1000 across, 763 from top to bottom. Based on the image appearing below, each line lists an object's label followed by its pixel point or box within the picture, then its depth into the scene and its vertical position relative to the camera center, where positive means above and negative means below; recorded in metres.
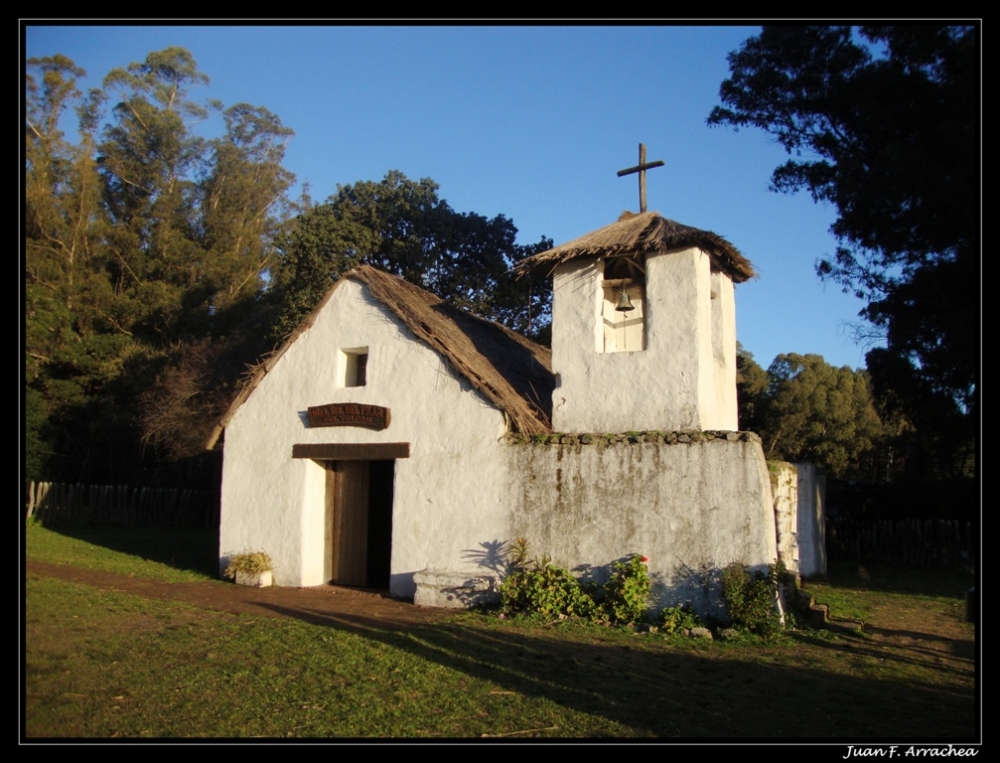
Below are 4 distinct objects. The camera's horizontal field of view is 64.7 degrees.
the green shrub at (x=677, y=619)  10.66 -2.78
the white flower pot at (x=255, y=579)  14.28 -2.94
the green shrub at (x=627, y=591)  11.07 -2.46
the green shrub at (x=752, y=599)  10.37 -2.41
